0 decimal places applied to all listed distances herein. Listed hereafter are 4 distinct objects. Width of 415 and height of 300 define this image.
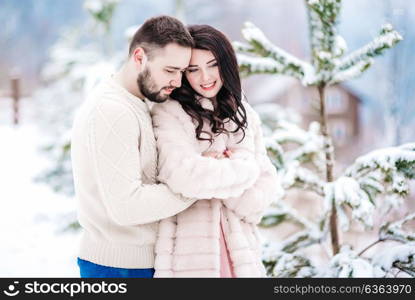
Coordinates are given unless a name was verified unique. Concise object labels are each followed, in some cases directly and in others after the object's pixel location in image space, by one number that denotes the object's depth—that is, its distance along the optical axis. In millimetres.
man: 3683
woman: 3738
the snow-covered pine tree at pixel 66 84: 7521
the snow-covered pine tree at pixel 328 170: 4326
